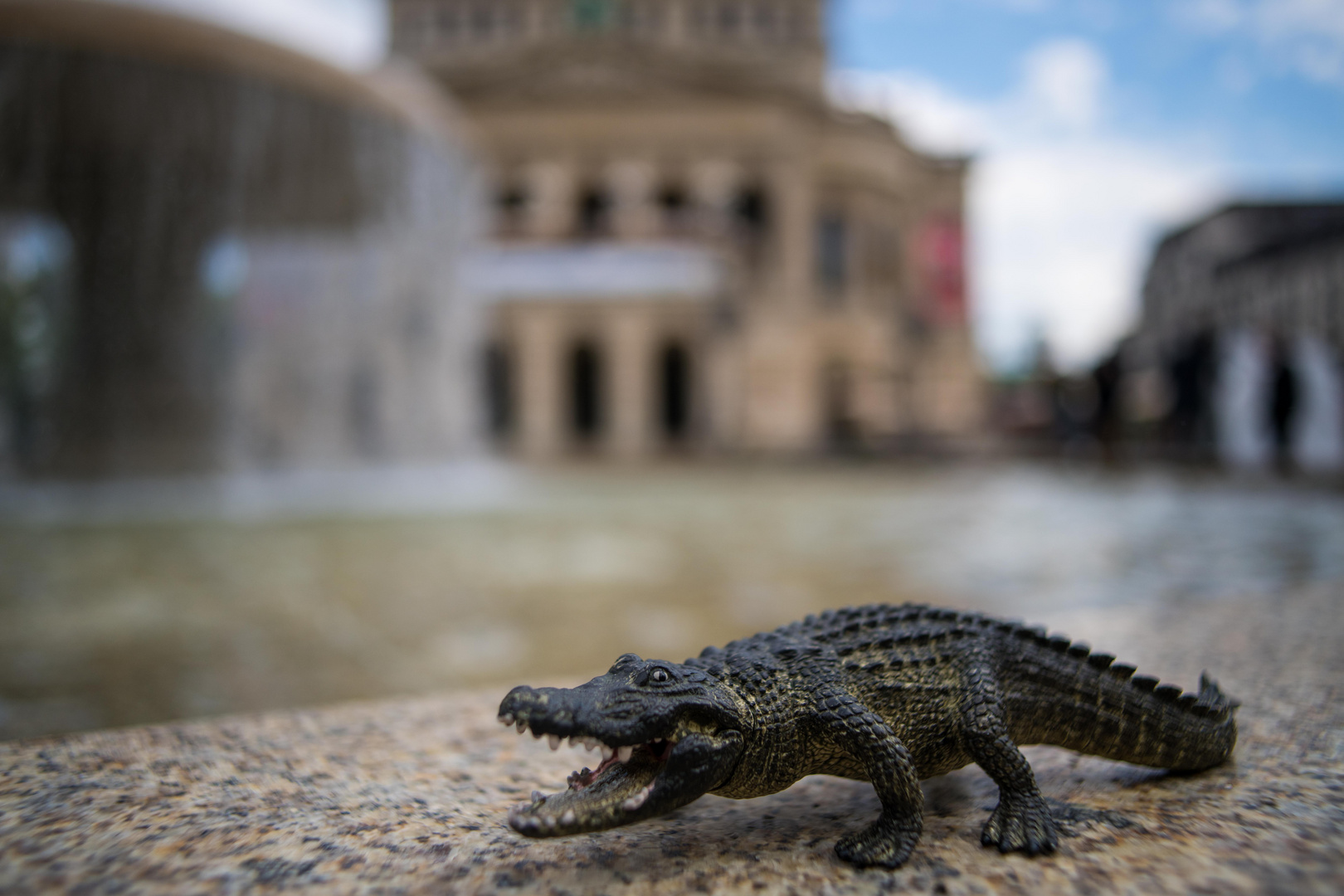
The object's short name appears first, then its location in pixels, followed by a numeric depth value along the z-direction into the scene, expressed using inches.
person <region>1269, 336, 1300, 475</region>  472.1
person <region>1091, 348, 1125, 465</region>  514.9
